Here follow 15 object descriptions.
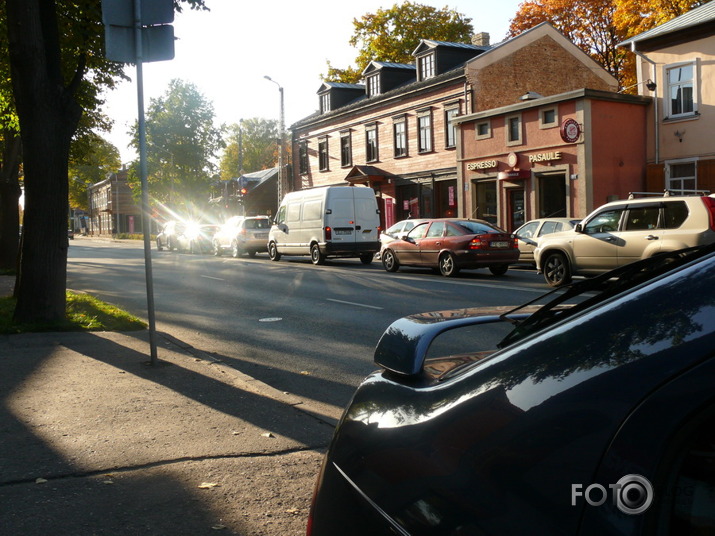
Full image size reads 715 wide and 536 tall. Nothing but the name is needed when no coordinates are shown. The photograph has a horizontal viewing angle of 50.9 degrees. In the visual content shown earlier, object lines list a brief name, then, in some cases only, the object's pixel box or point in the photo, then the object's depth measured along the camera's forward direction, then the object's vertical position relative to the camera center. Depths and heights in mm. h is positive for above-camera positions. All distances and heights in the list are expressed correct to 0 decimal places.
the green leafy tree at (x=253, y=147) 102312 +11457
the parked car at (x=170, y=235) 42728 -132
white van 25812 +165
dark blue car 1168 -378
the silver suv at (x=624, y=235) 13859 -292
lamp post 35584 +3831
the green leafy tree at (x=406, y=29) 49781 +13203
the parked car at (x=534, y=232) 21484 -267
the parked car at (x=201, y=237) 38812 -260
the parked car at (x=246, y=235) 32656 -191
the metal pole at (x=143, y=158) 6891 +688
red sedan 18984 -568
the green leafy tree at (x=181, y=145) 75812 +8939
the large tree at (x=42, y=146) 9219 +1137
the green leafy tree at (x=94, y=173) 85150 +8588
